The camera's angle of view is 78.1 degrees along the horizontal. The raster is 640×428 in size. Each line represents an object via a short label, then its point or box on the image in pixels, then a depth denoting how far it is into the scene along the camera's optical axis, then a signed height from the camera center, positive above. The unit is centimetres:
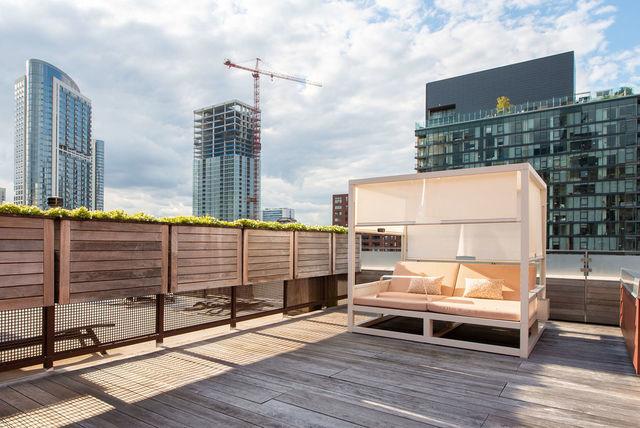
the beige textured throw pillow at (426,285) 570 -93
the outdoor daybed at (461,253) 451 -47
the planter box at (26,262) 318 -35
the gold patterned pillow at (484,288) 528 -91
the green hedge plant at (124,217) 332 +4
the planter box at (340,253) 726 -60
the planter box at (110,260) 357 -39
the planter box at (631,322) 369 -108
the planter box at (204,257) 453 -45
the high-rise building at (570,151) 4522 +888
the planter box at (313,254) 640 -56
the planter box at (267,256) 545 -50
